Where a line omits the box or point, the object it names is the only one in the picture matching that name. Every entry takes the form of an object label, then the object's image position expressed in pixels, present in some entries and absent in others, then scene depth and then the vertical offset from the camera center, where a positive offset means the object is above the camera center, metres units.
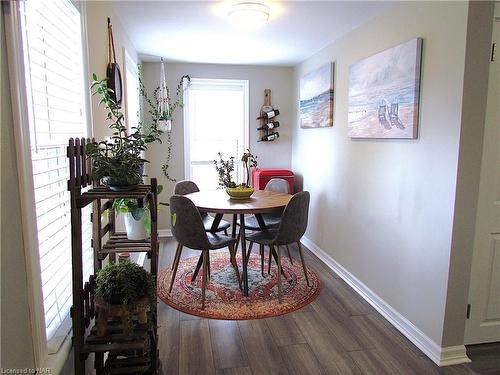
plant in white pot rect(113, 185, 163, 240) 1.95 -0.44
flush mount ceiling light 2.54 +0.90
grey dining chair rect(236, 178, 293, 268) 3.56 -0.82
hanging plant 4.43 +0.43
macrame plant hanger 4.41 +0.33
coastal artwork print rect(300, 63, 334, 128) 3.69 +0.45
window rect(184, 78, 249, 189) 4.90 +0.18
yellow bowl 3.25 -0.49
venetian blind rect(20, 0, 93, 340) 1.37 +0.06
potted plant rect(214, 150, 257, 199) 3.26 -0.47
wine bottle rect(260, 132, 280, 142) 4.98 +0.01
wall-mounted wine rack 4.94 +0.23
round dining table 2.84 -0.55
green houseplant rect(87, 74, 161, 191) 1.65 -0.11
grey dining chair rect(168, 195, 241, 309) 2.69 -0.69
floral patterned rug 2.78 -1.32
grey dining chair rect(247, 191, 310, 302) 2.84 -0.71
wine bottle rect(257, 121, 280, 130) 4.93 +0.18
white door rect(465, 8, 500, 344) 2.07 -0.61
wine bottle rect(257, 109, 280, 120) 4.91 +0.32
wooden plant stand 1.55 -0.76
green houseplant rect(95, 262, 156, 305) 1.55 -0.64
